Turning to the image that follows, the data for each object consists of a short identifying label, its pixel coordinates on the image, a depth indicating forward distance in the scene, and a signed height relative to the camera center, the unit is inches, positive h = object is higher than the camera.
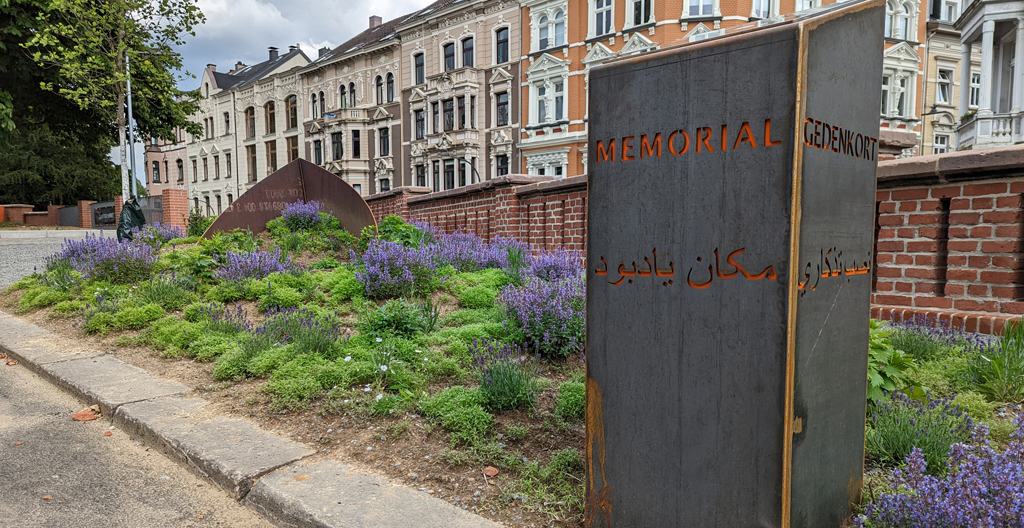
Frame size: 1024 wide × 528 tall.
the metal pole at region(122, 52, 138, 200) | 807.7 +132.8
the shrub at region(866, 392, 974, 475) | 89.7 -31.8
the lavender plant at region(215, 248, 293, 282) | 253.4 -14.9
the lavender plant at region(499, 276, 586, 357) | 156.9 -23.6
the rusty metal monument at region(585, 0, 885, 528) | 62.6 -4.6
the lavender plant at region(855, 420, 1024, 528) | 63.4 -30.1
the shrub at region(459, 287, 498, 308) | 218.4 -24.5
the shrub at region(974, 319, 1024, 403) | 112.2 -27.5
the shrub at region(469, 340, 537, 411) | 123.6 -32.6
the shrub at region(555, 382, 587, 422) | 119.3 -35.3
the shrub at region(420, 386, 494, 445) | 112.9 -36.8
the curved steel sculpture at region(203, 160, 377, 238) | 378.0 +23.3
